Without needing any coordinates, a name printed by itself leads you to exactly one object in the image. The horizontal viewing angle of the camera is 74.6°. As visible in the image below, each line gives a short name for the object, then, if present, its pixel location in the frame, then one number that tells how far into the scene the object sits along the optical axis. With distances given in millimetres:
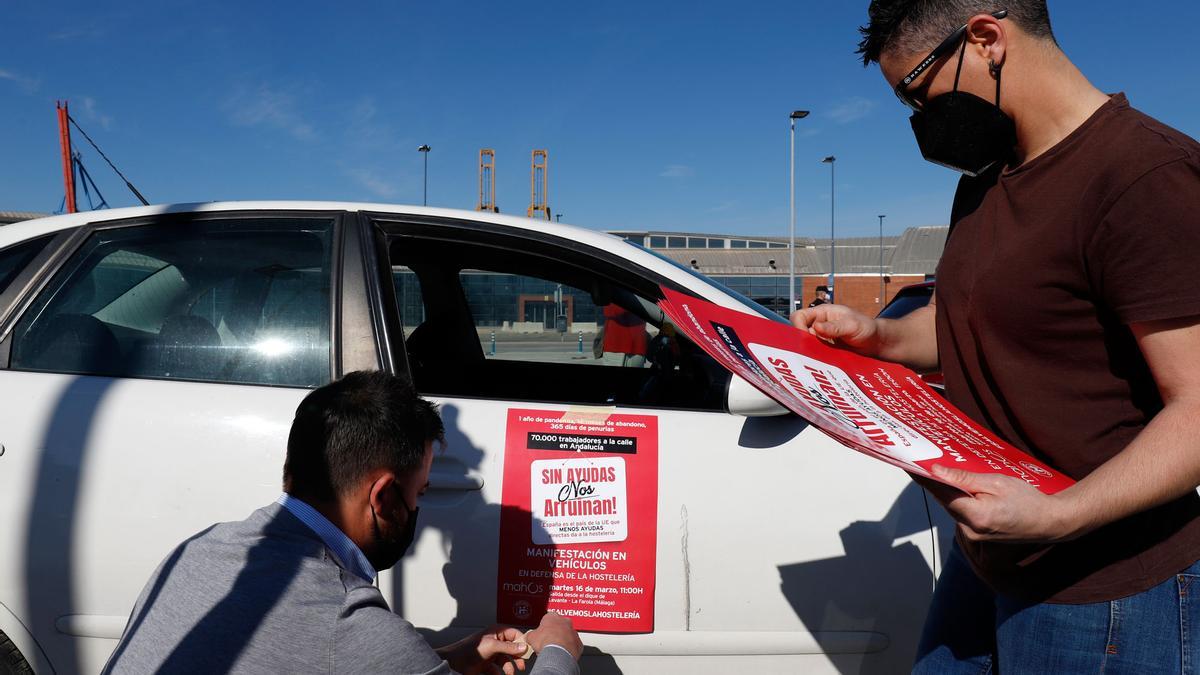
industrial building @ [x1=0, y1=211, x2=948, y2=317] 43938
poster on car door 1808
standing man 995
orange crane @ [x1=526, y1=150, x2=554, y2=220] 36562
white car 1764
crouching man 1197
